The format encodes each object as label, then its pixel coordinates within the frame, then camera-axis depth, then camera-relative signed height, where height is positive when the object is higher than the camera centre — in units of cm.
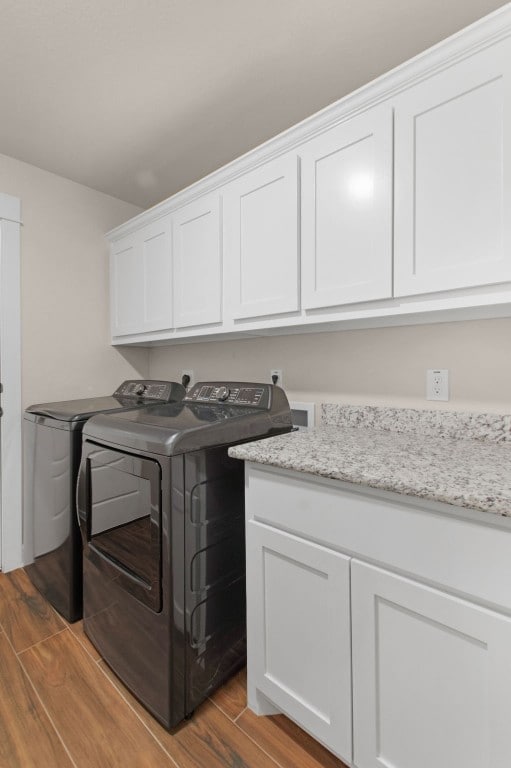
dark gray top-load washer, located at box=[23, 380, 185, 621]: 171 -57
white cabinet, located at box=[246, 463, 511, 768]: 78 -62
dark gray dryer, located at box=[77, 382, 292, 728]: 119 -61
